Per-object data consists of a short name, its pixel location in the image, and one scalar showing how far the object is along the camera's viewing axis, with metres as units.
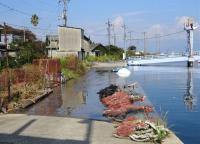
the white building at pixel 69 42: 42.92
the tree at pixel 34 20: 48.21
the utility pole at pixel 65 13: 44.56
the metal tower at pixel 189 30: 57.55
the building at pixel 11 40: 30.34
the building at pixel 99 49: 64.03
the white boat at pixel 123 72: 16.92
